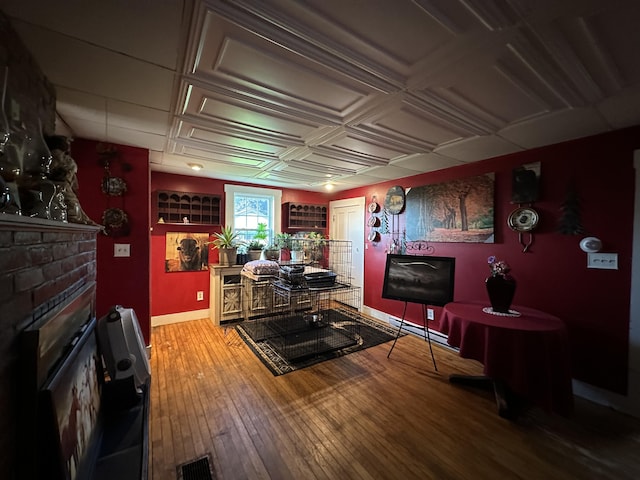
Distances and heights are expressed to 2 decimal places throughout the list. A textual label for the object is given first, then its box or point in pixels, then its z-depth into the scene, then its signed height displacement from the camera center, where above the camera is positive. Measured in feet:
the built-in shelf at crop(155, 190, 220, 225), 12.01 +1.31
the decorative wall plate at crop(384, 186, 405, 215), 12.38 +1.80
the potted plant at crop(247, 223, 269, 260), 13.00 -0.41
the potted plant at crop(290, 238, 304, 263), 11.51 -0.76
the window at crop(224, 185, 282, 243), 13.80 +1.49
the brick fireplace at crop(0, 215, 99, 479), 2.36 -0.64
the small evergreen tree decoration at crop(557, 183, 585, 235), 7.37 +0.68
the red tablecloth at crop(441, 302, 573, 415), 5.77 -2.77
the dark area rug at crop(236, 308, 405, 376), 9.11 -4.34
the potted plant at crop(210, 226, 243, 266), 12.35 -0.65
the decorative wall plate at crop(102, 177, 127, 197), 8.13 +1.52
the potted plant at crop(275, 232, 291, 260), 13.16 -0.37
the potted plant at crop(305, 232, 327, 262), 13.01 -0.69
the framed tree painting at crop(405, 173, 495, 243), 9.44 +1.07
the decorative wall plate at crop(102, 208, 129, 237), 8.14 +0.37
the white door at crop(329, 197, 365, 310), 14.83 +0.41
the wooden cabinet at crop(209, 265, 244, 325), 12.11 -2.88
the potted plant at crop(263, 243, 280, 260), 12.38 -0.87
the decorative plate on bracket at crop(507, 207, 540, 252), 8.20 +0.55
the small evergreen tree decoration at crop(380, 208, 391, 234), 13.20 +0.74
